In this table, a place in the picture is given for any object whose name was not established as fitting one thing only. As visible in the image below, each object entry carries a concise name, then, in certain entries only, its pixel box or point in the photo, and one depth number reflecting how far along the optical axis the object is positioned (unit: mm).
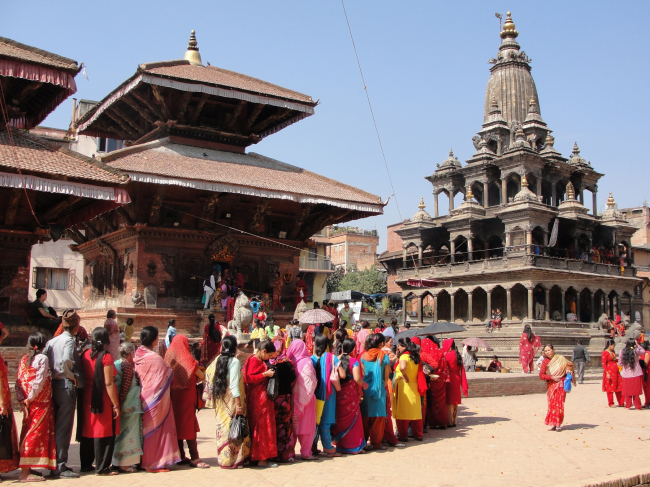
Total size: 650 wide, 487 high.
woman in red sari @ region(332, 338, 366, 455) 8500
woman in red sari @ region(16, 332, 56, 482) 6797
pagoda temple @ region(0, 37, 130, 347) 13312
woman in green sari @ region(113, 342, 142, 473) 7160
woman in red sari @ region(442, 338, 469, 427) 11047
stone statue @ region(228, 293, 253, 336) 15922
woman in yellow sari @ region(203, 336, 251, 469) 7406
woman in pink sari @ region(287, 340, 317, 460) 8008
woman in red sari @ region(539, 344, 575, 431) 10867
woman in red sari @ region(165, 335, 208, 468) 7520
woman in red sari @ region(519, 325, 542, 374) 22062
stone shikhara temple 37719
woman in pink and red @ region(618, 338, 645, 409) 14008
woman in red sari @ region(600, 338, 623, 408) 14562
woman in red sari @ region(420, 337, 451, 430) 10586
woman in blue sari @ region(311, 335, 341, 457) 8367
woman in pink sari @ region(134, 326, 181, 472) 7250
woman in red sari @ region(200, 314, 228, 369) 12625
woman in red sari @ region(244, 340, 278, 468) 7582
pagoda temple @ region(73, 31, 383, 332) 18875
